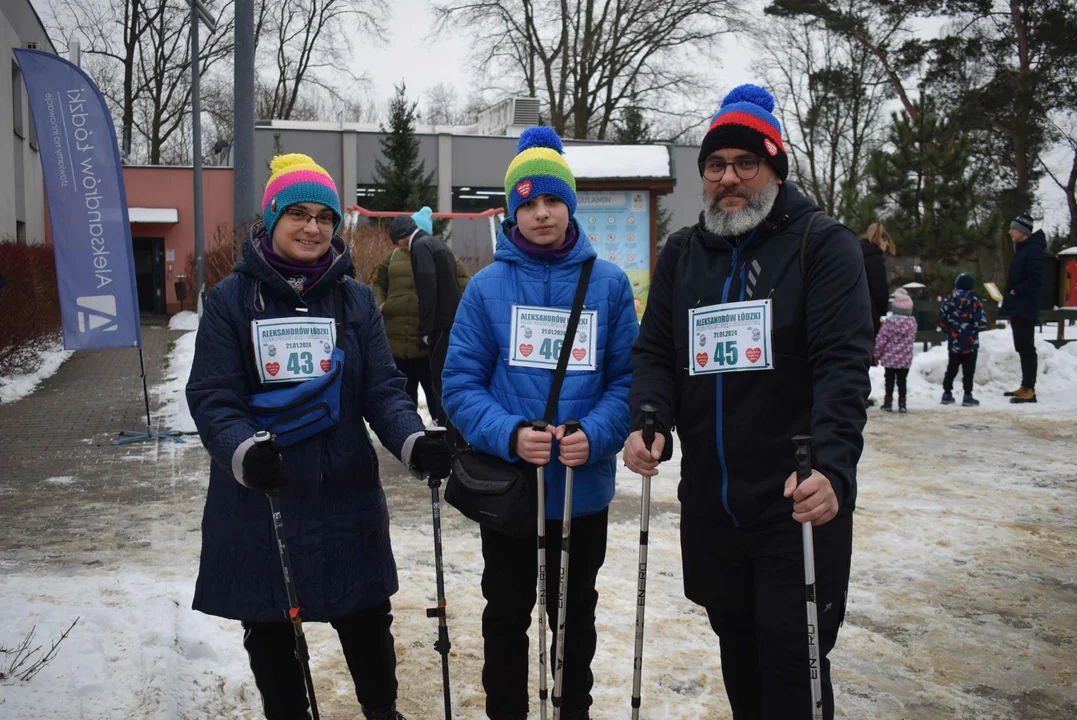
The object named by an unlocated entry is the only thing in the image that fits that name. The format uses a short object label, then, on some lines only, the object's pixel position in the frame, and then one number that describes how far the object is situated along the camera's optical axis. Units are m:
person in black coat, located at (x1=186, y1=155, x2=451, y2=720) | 2.94
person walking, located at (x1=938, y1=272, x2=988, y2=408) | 11.28
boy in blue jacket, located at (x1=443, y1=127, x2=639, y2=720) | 3.23
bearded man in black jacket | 2.59
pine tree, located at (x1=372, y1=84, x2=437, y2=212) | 29.78
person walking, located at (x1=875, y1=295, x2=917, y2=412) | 10.74
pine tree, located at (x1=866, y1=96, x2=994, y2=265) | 20.55
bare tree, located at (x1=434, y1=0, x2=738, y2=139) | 34.66
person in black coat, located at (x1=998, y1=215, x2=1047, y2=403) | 11.55
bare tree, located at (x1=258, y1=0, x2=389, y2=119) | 41.03
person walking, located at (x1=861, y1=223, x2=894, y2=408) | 9.22
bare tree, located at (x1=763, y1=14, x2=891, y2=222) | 30.64
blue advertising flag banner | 8.66
